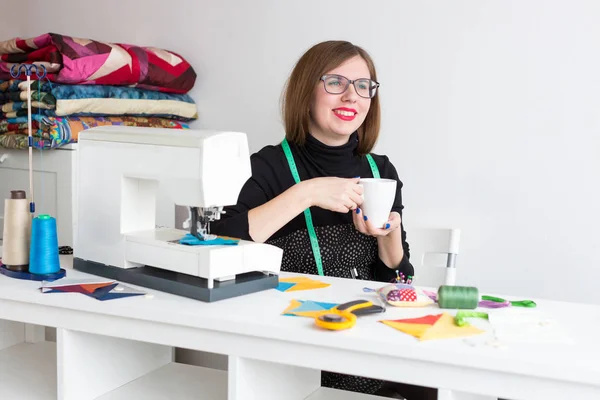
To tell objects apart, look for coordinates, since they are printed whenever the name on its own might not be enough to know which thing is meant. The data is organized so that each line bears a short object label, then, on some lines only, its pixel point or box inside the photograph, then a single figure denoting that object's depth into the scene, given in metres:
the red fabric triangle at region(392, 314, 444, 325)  1.28
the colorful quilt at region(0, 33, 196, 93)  2.53
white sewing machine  1.42
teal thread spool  1.59
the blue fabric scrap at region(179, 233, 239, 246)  1.48
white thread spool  1.62
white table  1.11
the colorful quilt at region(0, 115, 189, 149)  2.54
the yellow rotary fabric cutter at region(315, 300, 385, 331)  1.22
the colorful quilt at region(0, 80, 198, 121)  2.54
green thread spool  1.38
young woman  2.05
